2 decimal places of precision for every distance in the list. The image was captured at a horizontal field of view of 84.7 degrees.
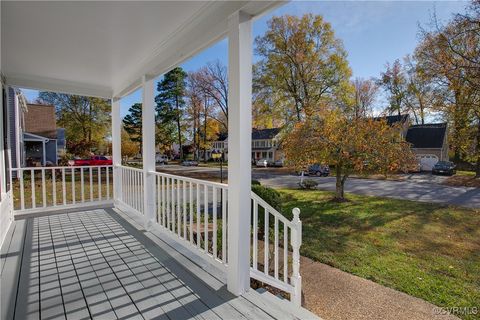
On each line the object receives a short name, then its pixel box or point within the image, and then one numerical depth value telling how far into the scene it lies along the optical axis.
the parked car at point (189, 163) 22.27
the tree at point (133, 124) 19.51
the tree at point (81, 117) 19.44
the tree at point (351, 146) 8.61
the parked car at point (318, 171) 17.52
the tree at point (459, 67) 8.80
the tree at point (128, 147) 19.31
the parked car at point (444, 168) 17.75
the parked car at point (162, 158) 23.83
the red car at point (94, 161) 16.52
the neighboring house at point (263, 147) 25.56
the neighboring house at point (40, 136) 15.57
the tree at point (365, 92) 17.79
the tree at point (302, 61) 15.53
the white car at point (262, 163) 24.28
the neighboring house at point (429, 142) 21.55
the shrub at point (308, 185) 12.32
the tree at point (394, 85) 19.94
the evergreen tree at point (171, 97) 20.03
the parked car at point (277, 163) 23.59
